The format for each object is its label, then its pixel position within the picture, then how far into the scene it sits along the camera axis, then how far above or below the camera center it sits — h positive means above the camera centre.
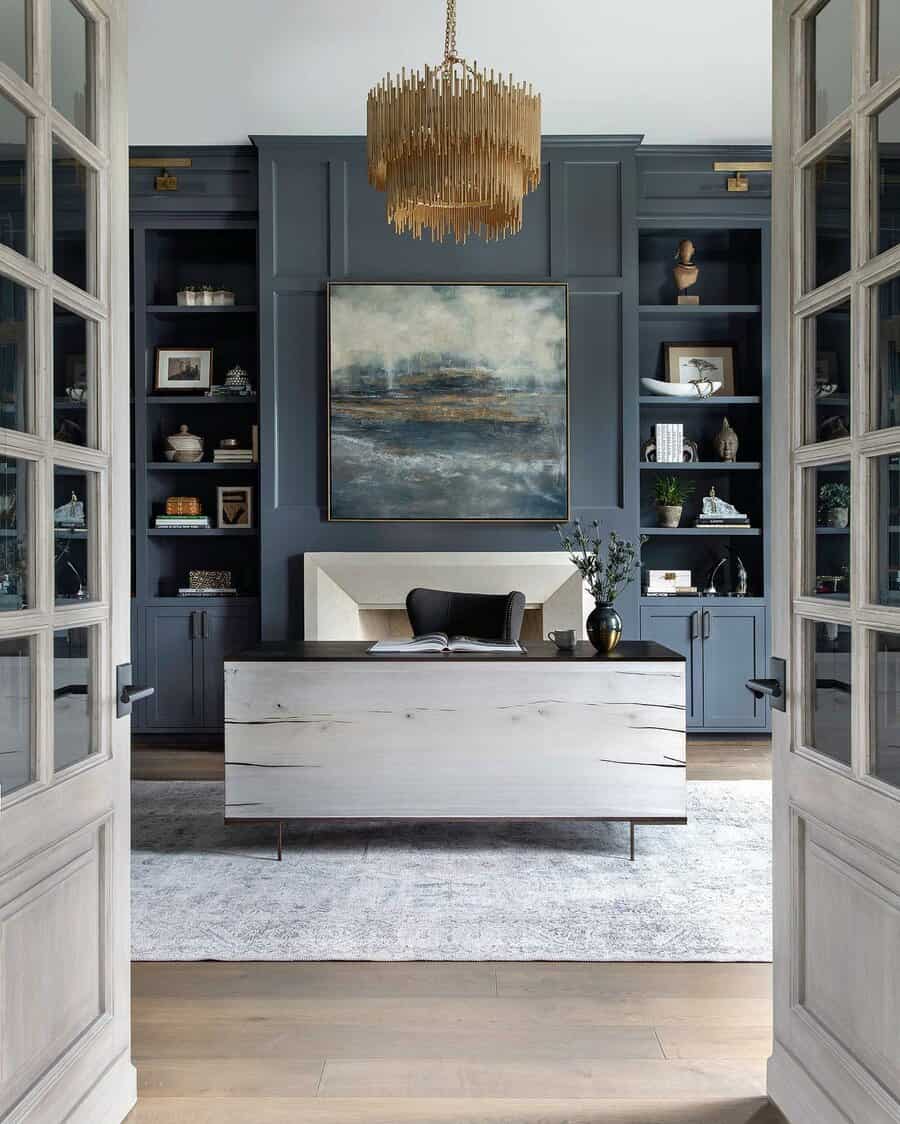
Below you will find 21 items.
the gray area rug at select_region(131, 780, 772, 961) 2.58 -1.10
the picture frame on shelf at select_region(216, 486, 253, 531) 5.49 +0.34
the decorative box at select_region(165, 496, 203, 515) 5.39 +0.33
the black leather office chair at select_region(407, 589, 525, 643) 4.24 -0.25
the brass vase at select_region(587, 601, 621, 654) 3.38 -0.25
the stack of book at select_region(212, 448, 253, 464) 5.37 +0.62
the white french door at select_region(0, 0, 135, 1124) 1.44 +0.00
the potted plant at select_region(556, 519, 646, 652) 3.38 -0.15
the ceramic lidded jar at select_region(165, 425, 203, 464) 5.37 +0.69
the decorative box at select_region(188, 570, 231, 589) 5.44 -0.11
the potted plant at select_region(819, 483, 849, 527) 1.60 +0.10
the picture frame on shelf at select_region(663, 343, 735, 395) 5.61 +1.24
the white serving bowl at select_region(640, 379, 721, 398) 5.35 +1.03
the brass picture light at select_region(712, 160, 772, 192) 5.21 +2.28
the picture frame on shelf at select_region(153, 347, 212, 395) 5.46 +1.17
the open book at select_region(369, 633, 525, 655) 3.37 -0.33
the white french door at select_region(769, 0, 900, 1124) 1.46 +0.01
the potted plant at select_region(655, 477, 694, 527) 5.38 +0.35
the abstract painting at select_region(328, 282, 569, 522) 5.15 +0.92
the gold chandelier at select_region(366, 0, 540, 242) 3.04 +1.45
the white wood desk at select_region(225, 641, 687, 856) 3.23 -0.63
